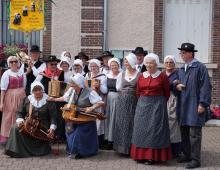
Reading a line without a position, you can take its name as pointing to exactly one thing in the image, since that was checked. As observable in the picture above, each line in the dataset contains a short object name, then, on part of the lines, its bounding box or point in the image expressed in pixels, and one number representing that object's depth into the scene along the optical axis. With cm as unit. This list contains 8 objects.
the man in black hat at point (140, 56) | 912
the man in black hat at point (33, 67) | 930
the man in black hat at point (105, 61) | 947
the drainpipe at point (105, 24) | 1351
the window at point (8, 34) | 1405
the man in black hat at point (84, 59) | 1001
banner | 1037
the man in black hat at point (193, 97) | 764
